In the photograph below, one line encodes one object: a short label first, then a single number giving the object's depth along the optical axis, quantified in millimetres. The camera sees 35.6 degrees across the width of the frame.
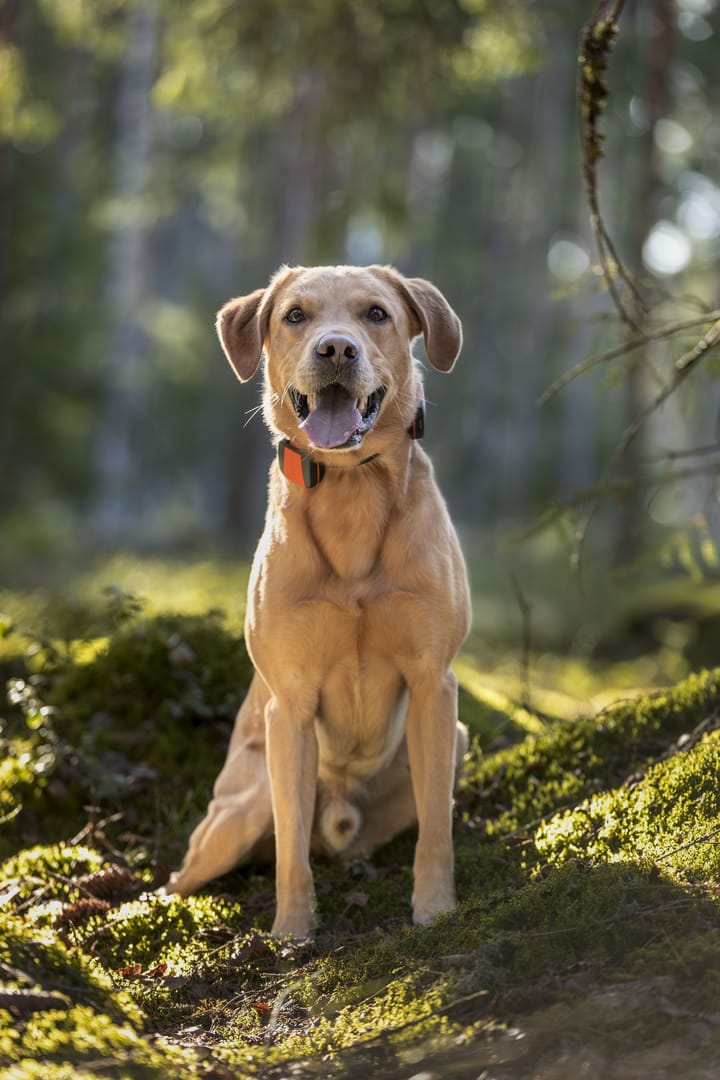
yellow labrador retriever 4117
